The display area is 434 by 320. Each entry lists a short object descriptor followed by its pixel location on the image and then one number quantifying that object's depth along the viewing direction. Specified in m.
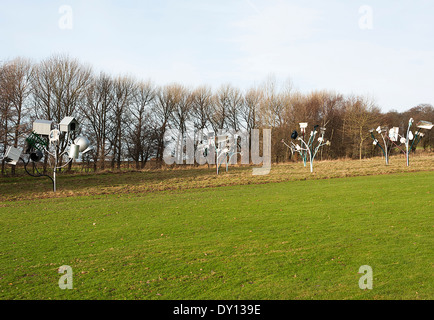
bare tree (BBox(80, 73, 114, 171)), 39.25
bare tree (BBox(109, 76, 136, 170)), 41.97
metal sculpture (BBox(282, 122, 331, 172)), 26.20
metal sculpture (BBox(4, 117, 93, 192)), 17.81
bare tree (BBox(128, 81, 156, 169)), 43.06
